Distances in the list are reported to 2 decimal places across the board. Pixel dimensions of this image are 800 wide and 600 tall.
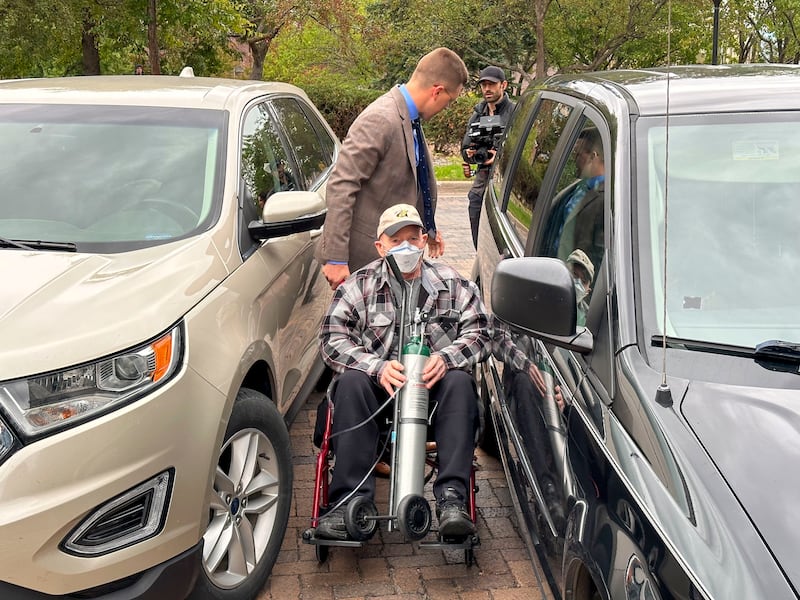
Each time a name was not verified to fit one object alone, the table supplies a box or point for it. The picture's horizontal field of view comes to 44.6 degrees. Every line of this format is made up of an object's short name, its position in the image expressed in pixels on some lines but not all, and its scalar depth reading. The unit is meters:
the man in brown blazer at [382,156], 4.52
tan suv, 2.52
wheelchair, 3.21
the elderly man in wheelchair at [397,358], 3.46
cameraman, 7.53
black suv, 1.84
